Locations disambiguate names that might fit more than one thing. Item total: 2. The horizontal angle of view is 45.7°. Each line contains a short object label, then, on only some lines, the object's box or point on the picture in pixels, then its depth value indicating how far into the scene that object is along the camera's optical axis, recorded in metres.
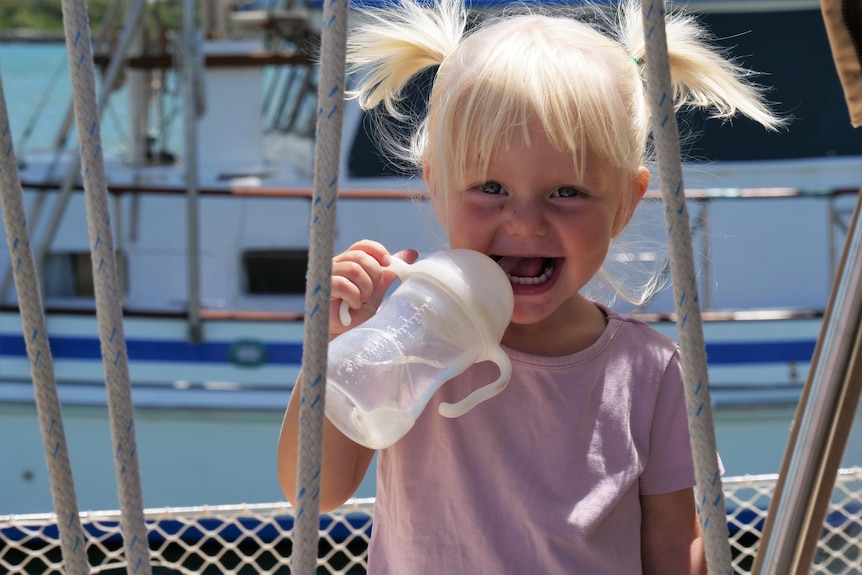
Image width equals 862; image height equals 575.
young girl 1.09
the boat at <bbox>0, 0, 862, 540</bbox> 4.02
